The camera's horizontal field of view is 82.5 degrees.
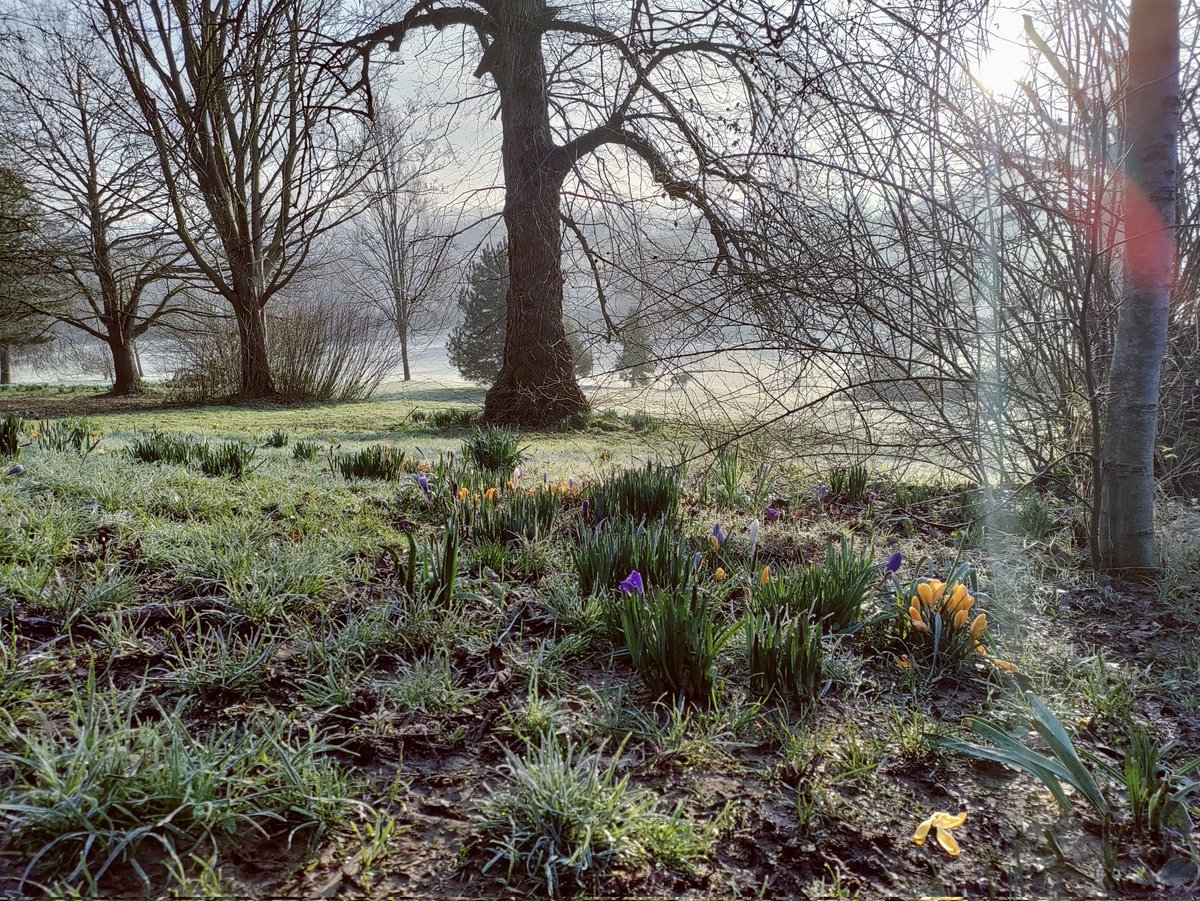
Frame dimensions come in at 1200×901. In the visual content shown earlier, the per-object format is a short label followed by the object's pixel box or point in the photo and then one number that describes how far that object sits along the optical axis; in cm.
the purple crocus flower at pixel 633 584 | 206
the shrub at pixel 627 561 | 249
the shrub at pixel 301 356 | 1505
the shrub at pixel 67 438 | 457
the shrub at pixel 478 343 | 2329
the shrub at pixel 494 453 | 479
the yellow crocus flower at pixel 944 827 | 131
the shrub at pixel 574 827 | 128
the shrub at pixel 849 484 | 461
